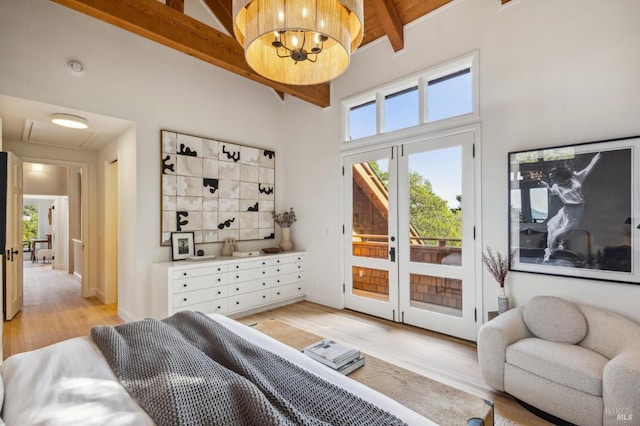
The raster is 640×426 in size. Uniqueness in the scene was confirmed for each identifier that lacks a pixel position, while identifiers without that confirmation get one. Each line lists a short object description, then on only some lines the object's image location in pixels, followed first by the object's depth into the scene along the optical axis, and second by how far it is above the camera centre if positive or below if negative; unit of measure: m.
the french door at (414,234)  3.29 -0.26
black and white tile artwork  3.89 +0.34
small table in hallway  9.16 -1.08
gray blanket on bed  1.04 -0.67
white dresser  3.47 -0.91
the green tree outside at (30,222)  12.01 -0.31
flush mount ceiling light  3.24 +1.01
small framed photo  3.85 -0.41
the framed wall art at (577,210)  2.38 +0.01
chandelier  1.50 +0.98
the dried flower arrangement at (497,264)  2.91 -0.51
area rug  1.36 -0.90
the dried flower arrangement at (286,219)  4.94 -0.10
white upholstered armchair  1.73 -0.97
